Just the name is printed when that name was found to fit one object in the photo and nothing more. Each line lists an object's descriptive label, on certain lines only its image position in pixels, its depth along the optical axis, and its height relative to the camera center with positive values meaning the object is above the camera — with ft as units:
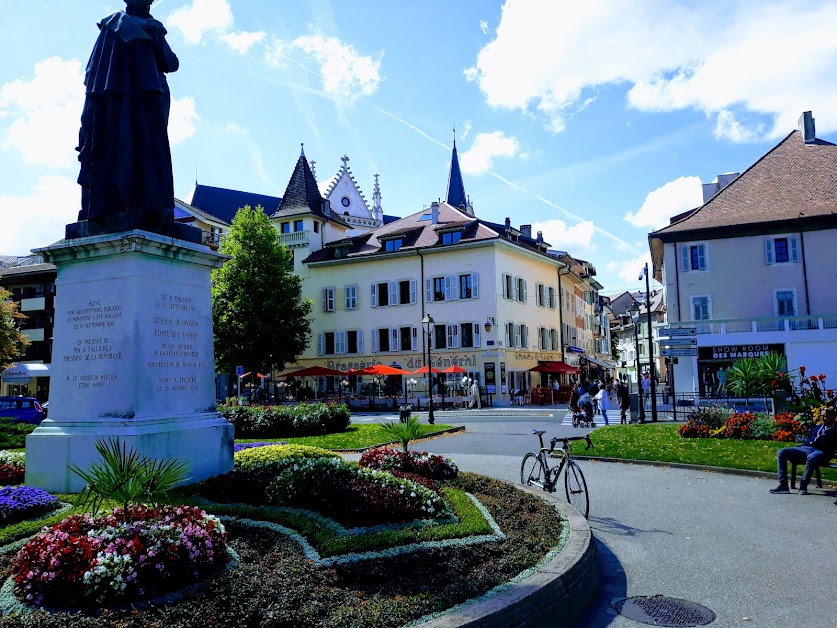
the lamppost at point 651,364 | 82.32 +0.62
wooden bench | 38.17 -5.93
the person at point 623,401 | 92.79 -4.17
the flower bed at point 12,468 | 29.71 -3.52
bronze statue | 30.48 +11.28
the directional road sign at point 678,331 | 76.06 +4.18
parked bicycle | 31.86 -4.92
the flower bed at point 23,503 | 23.17 -3.95
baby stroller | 86.99 -5.29
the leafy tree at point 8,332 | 115.75 +9.56
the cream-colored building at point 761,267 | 123.34 +19.15
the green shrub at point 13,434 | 43.34 -3.12
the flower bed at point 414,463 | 33.55 -4.25
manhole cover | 18.61 -6.77
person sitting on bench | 36.63 -4.71
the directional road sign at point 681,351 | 75.56 +1.92
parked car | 96.78 -2.96
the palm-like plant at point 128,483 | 18.19 -2.67
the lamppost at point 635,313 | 93.11 +7.74
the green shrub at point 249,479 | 26.58 -3.87
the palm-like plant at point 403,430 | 35.24 -2.72
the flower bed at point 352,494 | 24.20 -4.25
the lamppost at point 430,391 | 91.20 -2.15
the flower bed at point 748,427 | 56.70 -5.18
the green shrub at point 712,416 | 63.77 -4.49
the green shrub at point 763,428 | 58.75 -5.25
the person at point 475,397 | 138.94 -4.51
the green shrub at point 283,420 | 73.78 -4.35
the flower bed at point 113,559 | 15.80 -4.14
